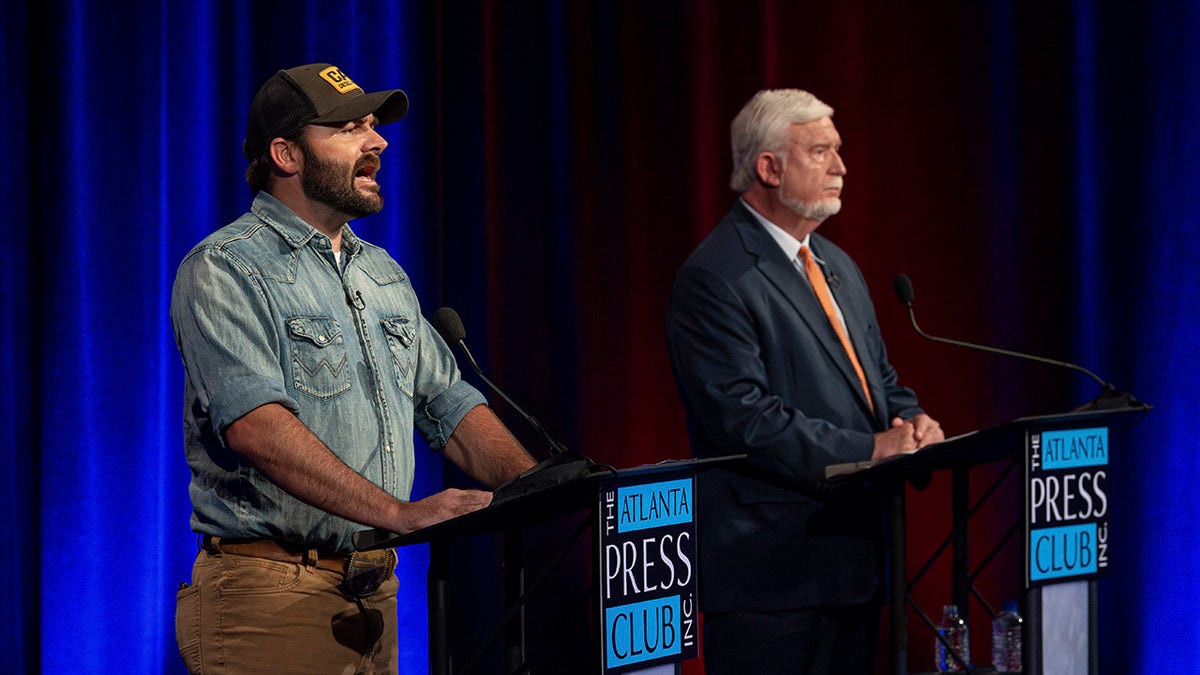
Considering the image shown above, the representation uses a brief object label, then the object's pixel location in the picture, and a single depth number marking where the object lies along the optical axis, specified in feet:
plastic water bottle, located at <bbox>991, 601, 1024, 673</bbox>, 27.53
